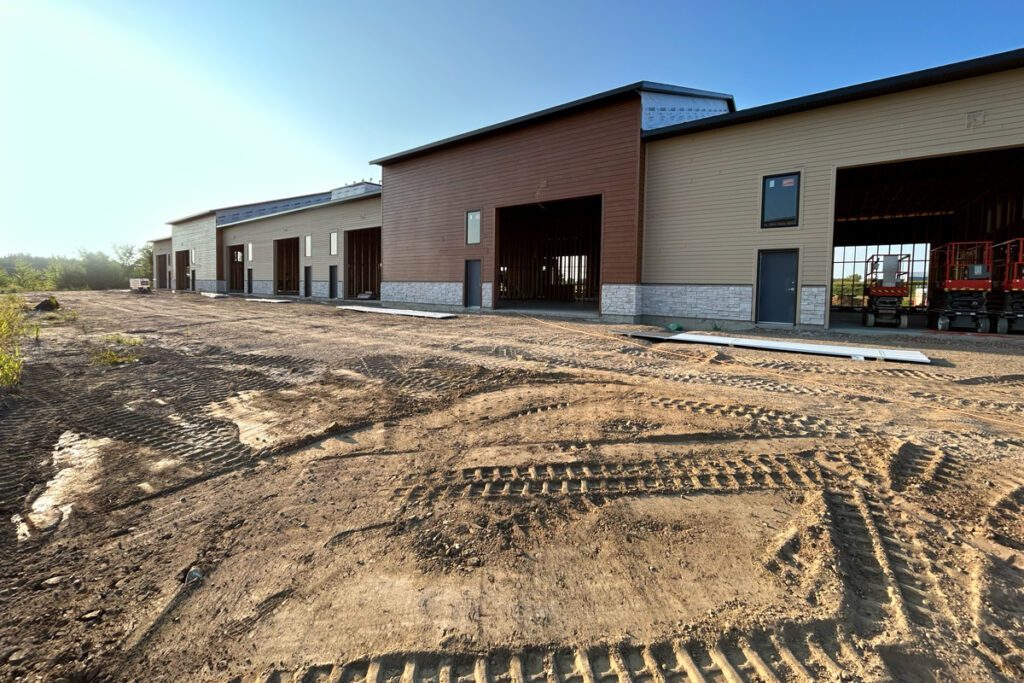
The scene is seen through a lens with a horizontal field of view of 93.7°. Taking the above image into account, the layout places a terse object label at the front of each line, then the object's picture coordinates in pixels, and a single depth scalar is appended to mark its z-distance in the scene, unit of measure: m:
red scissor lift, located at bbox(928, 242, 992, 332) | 13.78
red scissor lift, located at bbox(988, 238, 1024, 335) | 12.97
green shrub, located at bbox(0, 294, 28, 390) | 6.95
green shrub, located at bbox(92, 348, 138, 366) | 8.97
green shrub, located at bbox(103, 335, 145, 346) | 11.37
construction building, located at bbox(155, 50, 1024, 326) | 13.34
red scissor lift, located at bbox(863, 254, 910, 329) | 16.11
